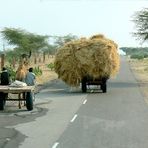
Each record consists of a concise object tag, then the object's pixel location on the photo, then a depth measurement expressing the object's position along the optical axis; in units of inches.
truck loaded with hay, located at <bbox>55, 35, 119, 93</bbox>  1210.6
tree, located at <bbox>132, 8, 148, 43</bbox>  1754.4
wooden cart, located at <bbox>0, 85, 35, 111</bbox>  837.2
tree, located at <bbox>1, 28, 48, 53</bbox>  2952.8
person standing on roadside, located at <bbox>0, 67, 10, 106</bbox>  911.8
